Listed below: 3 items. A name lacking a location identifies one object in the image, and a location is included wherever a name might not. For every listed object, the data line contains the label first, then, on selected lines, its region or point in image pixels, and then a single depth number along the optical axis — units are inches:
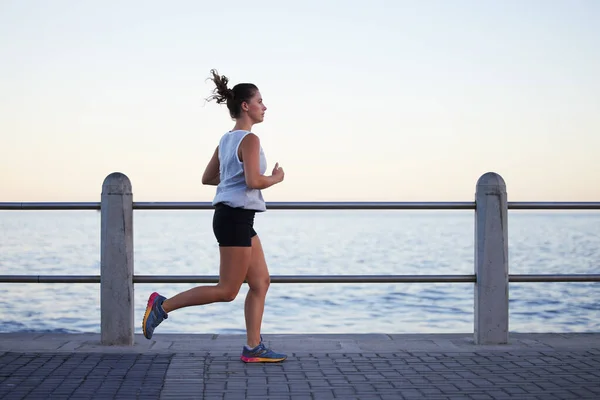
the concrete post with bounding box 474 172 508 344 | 257.3
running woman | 220.4
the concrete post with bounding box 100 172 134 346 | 251.1
